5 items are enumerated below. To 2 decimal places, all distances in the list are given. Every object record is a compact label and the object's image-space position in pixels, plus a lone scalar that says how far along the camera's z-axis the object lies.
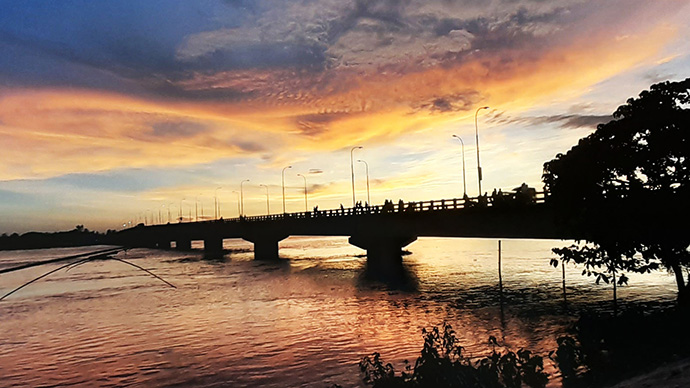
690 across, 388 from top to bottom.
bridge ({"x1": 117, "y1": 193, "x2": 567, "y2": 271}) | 47.35
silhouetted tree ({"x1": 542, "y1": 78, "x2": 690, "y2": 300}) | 27.20
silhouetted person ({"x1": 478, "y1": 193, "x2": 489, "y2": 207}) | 52.31
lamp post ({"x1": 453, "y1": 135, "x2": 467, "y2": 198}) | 70.88
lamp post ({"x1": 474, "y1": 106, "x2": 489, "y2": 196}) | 58.72
